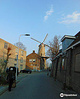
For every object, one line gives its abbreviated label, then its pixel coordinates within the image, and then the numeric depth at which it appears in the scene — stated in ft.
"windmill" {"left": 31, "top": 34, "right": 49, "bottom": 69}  155.49
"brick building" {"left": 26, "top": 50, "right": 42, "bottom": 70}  133.10
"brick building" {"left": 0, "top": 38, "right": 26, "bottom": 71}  69.51
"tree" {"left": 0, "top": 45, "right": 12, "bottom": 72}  32.20
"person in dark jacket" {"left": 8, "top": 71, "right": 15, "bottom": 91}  20.43
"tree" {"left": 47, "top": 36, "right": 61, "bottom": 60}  88.70
